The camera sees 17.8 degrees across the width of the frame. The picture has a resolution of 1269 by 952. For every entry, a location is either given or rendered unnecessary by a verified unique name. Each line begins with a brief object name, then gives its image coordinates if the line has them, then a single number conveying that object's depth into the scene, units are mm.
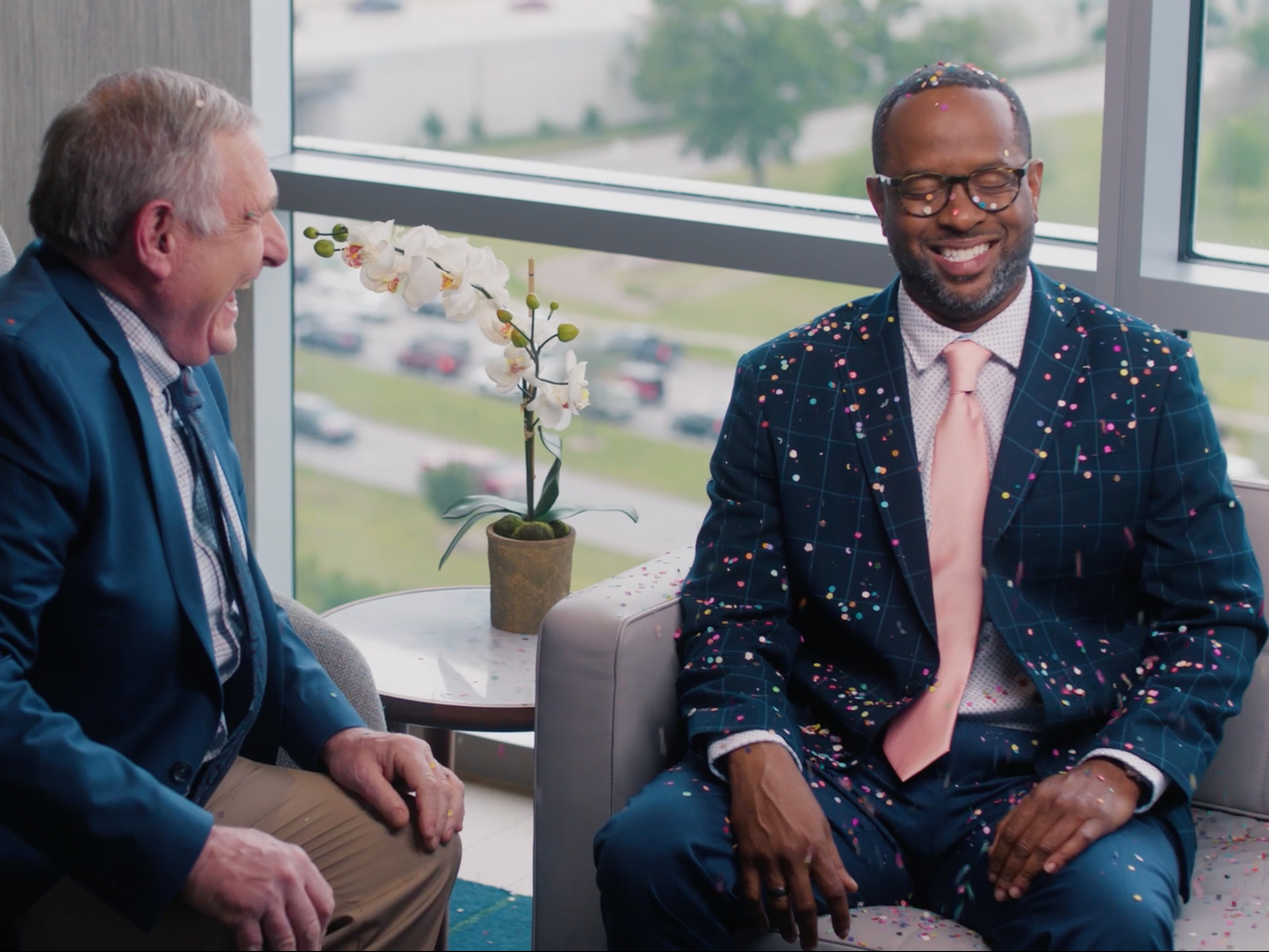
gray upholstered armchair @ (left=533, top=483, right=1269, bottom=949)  3527
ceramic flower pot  3881
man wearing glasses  3457
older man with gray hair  3270
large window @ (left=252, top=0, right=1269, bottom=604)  3971
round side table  3745
